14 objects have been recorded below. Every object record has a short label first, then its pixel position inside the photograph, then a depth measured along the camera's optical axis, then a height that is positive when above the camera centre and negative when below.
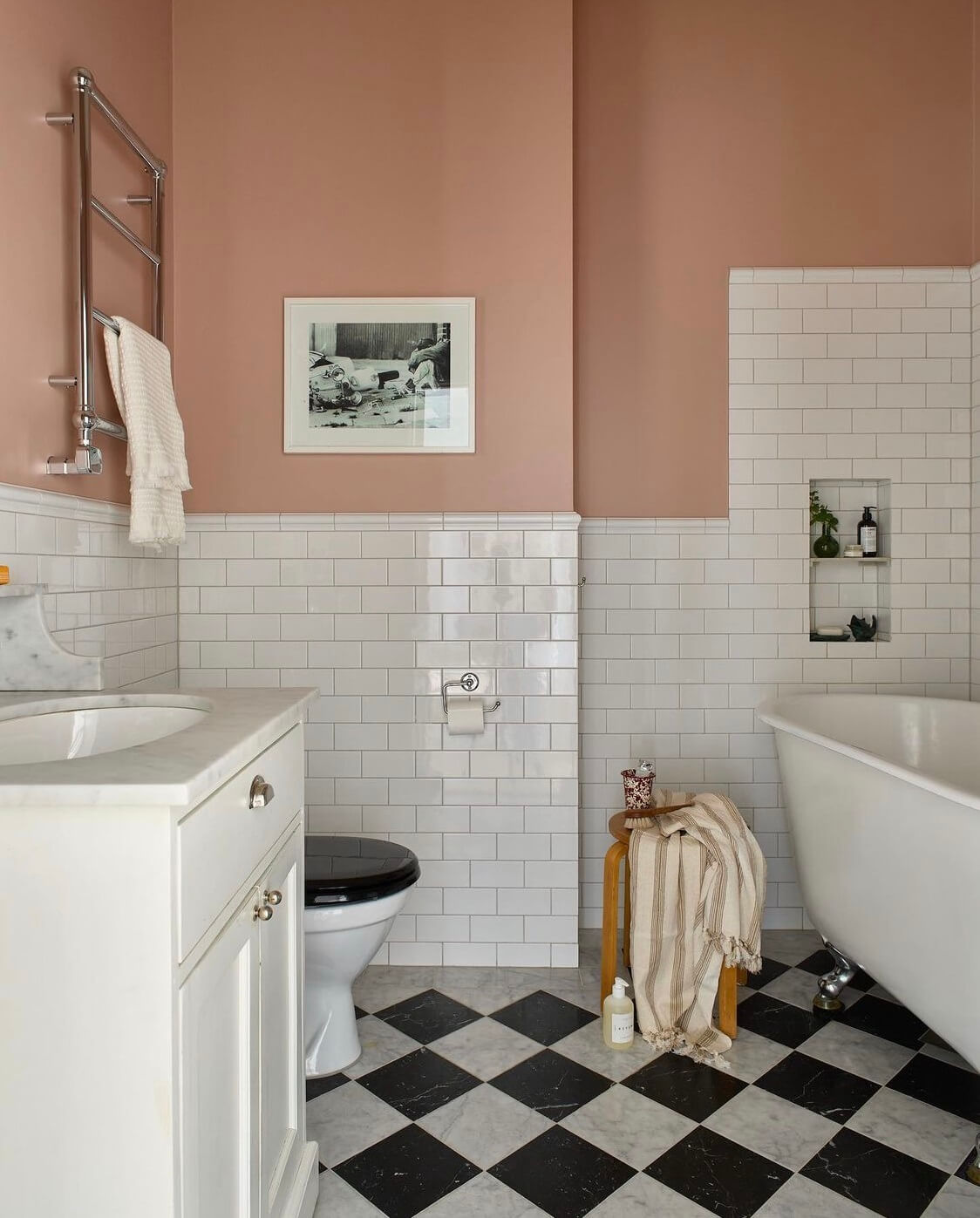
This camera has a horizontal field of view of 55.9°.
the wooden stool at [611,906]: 2.52 -0.84
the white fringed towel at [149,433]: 2.20 +0.41
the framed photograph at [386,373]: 2.83 +0.69
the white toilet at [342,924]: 2.09 -0.75
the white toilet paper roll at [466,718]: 2.74 -0.36
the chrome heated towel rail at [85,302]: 2.01 +0.65
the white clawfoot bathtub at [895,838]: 1.86 -0.55
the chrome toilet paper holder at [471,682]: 2.84 -0.26
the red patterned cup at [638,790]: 2.64 -0.55
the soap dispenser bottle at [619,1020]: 2.34 -1.07
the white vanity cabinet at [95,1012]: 0.95 -0.43
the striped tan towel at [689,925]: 2.35 -0.84
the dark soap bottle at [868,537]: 3.20 +0.21
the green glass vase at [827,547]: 3.20 +0.18
